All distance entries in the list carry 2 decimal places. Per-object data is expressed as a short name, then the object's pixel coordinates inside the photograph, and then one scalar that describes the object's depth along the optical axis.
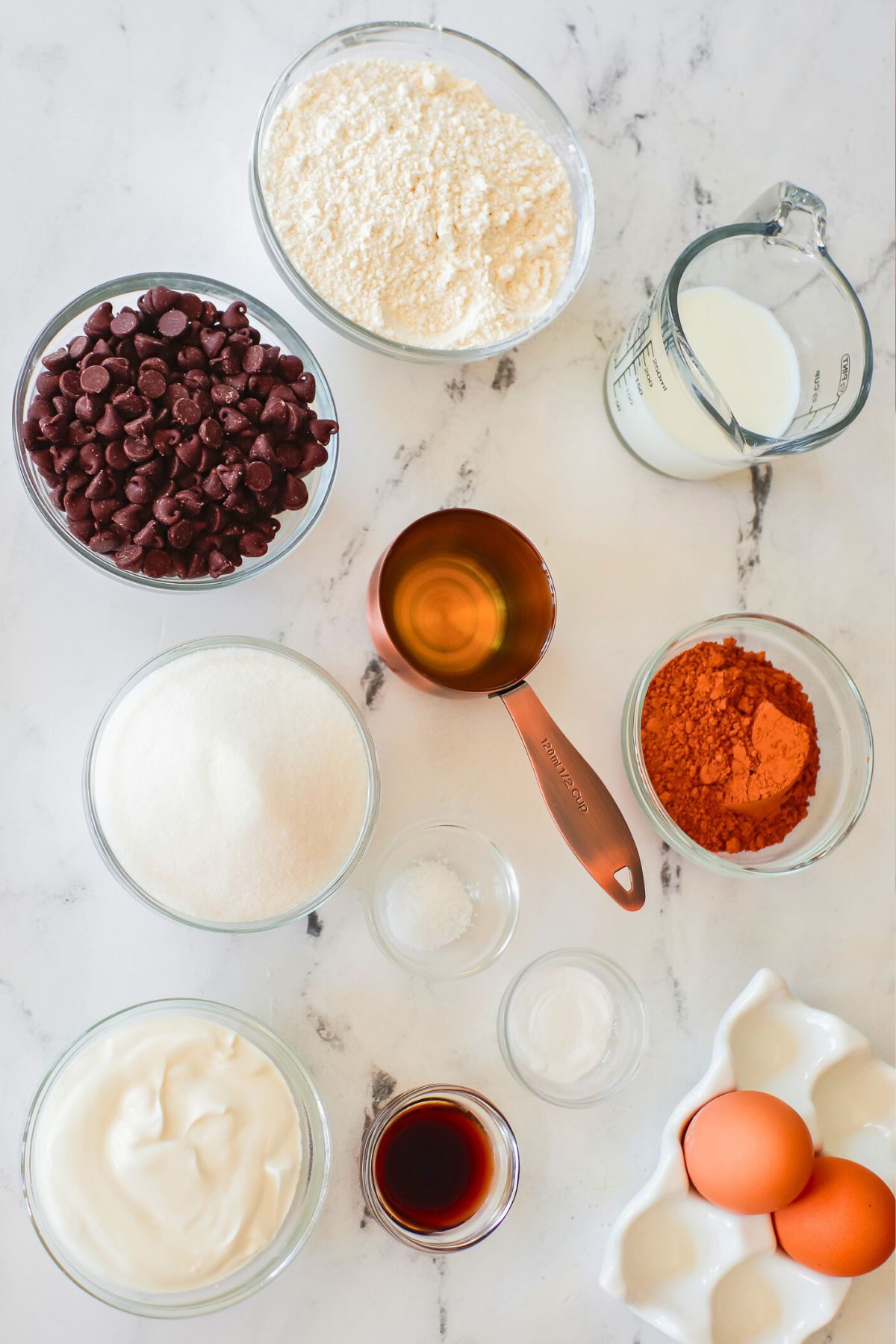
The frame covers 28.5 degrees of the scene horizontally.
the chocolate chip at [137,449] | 0.64
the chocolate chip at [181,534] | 0.64
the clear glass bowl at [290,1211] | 0.66
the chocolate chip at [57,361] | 0.65
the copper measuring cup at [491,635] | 0.69
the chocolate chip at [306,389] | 0.66
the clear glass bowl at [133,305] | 0.67
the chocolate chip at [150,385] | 0.64
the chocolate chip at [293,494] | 0.66
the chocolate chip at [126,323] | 0.65
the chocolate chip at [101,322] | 0.65
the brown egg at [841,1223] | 0.68
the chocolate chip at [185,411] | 0.64
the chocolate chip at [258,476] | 0.65
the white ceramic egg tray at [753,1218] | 0.70
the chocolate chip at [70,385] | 0.65
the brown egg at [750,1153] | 0.67
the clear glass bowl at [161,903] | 0.67
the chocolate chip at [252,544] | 0.66
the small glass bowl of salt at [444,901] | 0.70
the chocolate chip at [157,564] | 0.65
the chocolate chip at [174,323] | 0.65
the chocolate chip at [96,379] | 0.64
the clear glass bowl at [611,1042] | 0.71
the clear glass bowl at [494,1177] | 0.69
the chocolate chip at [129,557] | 0.65
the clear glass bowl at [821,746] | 0.71
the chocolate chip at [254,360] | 0.65
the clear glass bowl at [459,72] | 0.68
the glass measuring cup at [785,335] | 0.68
